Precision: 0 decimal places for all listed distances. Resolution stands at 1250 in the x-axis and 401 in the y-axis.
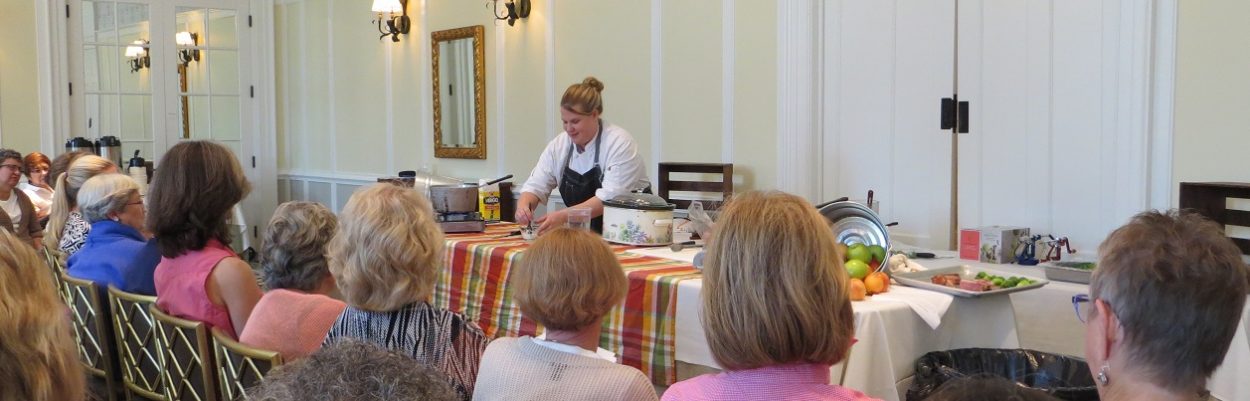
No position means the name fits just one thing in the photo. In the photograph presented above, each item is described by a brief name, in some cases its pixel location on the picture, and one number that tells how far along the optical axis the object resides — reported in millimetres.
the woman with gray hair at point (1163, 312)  1546
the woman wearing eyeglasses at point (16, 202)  4956
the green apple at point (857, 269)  2928
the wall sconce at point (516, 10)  6816
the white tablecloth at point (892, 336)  2701
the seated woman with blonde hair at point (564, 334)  1954
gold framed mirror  7281
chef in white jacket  4449
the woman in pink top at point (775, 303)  1705
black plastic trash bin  2664
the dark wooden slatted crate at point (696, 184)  5465
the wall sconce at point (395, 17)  7750
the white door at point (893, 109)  4773
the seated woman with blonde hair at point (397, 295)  2275
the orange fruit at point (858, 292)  2824
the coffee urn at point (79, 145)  7727
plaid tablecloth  3062
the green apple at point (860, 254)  3006
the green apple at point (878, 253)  3045
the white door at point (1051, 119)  4137
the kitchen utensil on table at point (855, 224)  3148
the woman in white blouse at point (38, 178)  5812
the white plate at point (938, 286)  2889
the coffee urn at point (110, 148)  7934
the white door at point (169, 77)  8359
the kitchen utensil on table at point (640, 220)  3768
